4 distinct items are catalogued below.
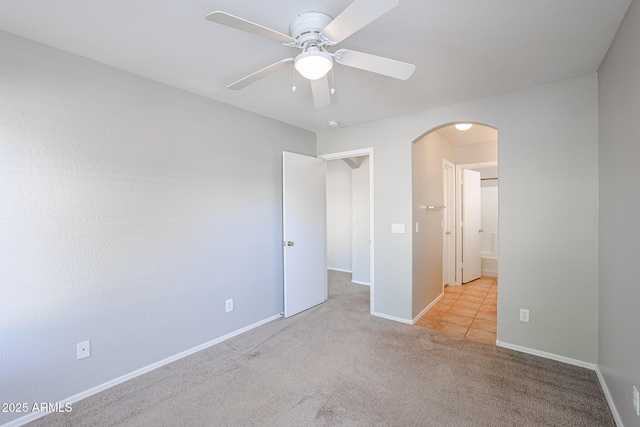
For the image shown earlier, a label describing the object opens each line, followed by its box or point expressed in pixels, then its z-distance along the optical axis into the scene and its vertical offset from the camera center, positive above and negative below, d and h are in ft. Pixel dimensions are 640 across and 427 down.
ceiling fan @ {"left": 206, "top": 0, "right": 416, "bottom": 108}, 4.15 +2.87
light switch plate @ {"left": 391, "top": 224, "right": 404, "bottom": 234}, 10.93 -0.62
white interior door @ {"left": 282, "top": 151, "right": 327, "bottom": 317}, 11.37 -0.79
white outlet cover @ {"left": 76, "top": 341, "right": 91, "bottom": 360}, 6.60 -3.12
